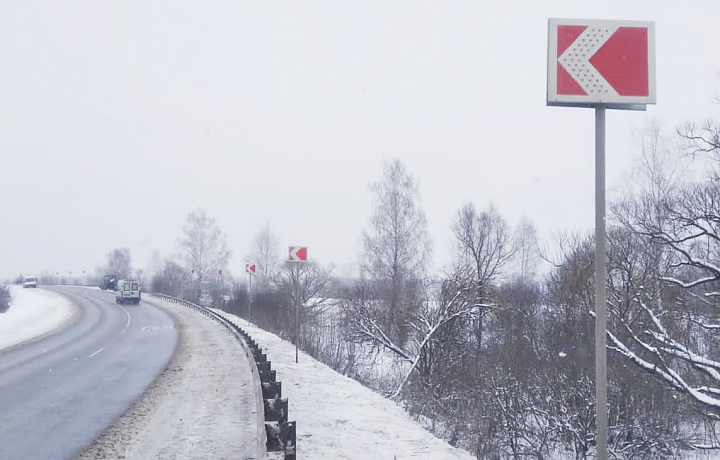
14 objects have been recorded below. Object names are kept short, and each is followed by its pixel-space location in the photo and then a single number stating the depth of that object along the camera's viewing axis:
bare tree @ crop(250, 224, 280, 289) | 72.88
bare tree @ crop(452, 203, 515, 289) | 45.91
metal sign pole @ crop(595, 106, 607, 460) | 4.31
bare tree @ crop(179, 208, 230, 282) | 80.56
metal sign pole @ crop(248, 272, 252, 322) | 43.65
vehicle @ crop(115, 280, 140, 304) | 63.25
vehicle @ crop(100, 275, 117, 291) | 98.16
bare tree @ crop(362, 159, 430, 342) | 41.44
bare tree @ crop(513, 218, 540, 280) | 58.38
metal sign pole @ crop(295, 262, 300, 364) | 19.00
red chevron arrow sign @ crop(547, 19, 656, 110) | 4.27
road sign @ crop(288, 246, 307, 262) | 18.77
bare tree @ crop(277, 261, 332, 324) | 36.31
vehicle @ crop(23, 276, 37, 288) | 99.05
